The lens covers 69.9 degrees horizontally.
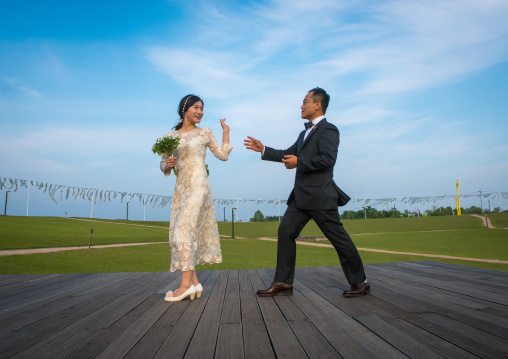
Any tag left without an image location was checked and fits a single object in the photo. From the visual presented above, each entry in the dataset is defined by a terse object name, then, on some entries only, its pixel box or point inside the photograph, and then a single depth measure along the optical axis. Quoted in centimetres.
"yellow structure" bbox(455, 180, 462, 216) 6300
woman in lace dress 321
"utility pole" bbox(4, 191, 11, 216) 4252
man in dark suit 321
